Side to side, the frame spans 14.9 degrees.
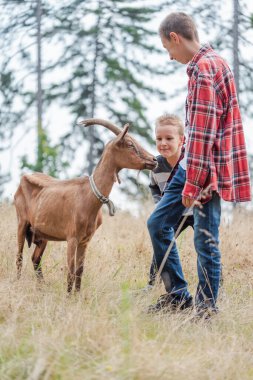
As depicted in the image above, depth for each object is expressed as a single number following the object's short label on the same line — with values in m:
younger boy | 8.91
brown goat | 8.40
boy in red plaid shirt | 7.04
